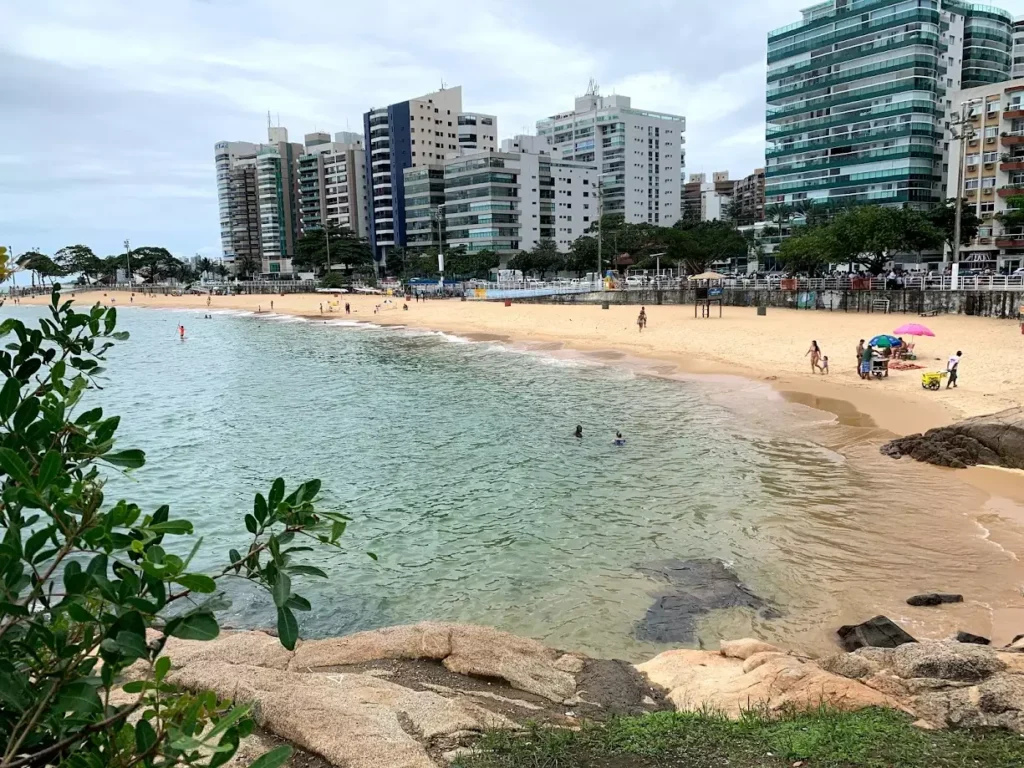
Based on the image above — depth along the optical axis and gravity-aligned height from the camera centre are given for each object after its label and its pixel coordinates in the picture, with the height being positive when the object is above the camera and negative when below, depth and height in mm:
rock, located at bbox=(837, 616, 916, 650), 8766 -4327
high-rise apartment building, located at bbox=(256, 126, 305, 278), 150375 +18324
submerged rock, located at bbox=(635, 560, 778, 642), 9844 -4611
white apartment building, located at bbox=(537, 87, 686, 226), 133625 +24777
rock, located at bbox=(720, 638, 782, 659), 8023 -4066
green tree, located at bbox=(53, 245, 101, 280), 142875 +7354
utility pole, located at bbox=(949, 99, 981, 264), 39688 +5418
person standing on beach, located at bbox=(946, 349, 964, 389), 22828 -2862
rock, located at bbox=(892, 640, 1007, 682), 6473 -3470
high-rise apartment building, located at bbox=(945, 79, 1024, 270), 63938 +9665
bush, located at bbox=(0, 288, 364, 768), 2199 -985
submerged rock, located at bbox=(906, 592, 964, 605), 10234 -4502
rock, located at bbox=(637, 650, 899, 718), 6238 -3688
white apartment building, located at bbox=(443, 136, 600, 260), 111438 +13660
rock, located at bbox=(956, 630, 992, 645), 8508 -4228
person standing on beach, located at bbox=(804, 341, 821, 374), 28062 -2922
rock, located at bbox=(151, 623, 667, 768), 5289 -3556
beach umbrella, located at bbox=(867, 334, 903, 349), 27344 -2396
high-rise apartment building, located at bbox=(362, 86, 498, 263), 123062 +25040
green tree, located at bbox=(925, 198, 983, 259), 65375 +5078
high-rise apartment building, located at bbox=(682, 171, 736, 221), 160500 +19465
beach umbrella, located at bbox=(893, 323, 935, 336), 27391 -1969
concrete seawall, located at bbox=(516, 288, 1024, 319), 37844 -1265
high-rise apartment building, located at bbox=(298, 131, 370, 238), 136000 +19718
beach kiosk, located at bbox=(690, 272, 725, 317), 48438 -470
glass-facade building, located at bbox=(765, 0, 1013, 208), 83125 +22812
